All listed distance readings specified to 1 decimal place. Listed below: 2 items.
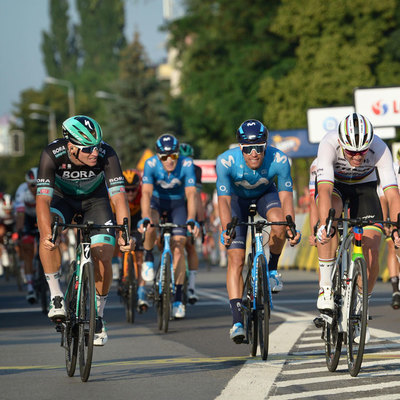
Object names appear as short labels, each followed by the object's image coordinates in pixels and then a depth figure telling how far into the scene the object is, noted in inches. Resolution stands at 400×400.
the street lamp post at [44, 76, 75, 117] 3586.6
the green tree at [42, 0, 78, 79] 6097.4
